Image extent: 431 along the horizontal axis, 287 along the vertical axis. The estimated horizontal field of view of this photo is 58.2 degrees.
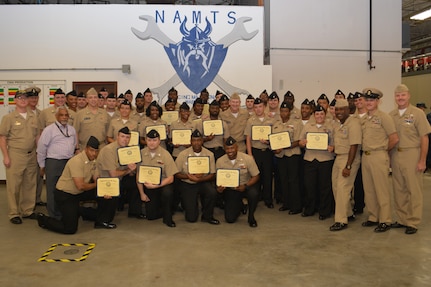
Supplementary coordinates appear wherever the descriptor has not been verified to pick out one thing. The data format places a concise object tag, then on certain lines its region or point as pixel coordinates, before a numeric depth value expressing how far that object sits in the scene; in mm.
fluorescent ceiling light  13353
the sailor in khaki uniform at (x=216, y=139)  6289
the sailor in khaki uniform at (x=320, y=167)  5633
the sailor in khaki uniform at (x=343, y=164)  5082
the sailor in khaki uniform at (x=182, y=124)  6238
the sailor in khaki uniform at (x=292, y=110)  6390
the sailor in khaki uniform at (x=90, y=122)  6195
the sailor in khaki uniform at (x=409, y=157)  4930
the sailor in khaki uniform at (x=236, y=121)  6605
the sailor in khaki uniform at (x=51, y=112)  6071
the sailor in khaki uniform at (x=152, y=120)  6305
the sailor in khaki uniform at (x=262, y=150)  6281
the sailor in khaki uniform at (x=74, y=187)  4898
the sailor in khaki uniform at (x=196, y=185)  5559
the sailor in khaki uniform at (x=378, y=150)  4945
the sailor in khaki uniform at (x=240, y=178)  5444
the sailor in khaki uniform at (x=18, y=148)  5598
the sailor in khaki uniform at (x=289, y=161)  6012
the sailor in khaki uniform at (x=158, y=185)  5430
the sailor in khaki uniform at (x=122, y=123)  6219
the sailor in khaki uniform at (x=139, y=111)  6609
